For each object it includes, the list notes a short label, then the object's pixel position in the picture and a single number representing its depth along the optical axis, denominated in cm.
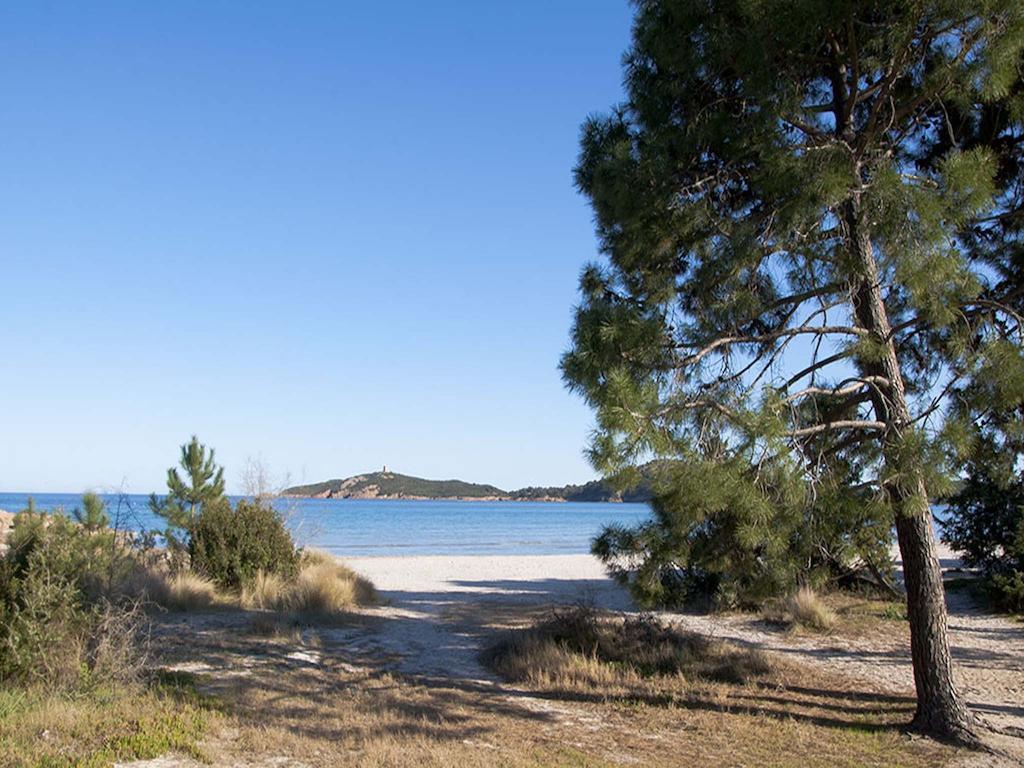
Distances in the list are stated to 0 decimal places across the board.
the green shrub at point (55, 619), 712
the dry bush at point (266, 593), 1306
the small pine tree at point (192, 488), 1791
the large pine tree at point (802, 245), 615
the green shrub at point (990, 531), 1364
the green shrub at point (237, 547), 1425
